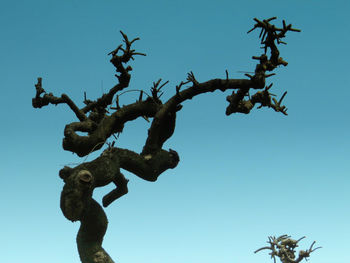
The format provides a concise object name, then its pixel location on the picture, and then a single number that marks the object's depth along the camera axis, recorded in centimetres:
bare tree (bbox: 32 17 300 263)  585
